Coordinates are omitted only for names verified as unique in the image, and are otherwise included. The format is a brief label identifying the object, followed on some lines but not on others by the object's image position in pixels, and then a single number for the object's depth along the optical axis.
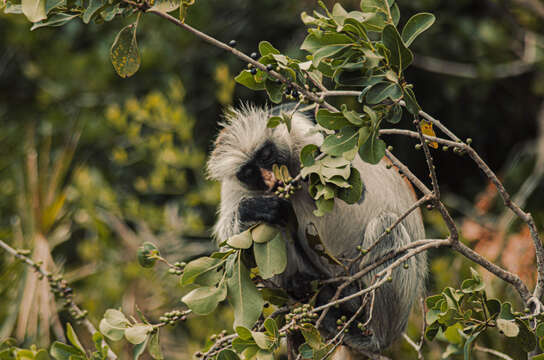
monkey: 8.33
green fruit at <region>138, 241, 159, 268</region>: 7.92
